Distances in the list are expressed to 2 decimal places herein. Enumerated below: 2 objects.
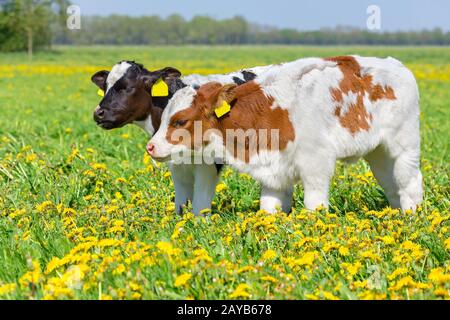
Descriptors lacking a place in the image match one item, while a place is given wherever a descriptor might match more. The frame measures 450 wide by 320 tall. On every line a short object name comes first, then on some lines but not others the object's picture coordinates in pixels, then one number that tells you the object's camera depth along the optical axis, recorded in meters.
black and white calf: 7.02
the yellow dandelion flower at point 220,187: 7.55
